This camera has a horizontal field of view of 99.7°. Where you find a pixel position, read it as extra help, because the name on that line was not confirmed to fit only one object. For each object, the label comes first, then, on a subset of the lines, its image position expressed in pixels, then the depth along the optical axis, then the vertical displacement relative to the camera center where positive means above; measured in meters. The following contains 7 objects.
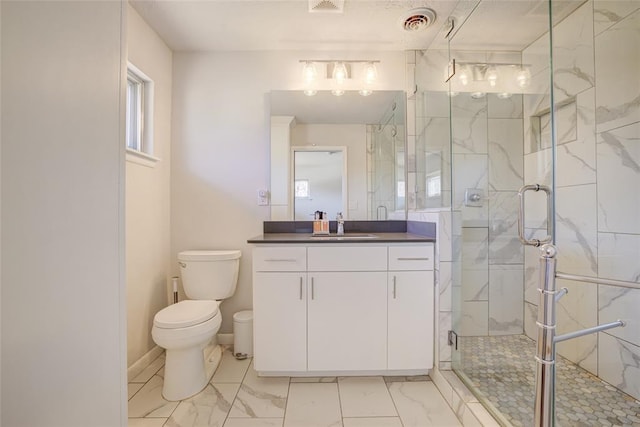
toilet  1.45 -0.70
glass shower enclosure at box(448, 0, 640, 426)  1.38 +0.12
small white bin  1.95 -0.91
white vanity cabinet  1.63 -0.59
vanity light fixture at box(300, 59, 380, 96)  2.13 +1.10
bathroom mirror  2.18 +0.55
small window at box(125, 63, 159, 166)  1.90 +0.70
